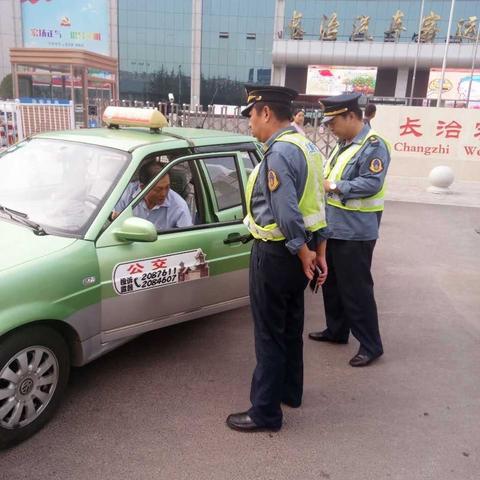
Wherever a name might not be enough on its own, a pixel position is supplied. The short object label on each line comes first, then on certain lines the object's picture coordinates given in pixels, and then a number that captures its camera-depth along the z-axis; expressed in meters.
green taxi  2.57
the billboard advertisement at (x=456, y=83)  46.94
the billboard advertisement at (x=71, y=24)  49.44
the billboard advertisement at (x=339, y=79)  49.19
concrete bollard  12.12
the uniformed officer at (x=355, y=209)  3.52
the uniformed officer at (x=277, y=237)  2.51
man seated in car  3.57
